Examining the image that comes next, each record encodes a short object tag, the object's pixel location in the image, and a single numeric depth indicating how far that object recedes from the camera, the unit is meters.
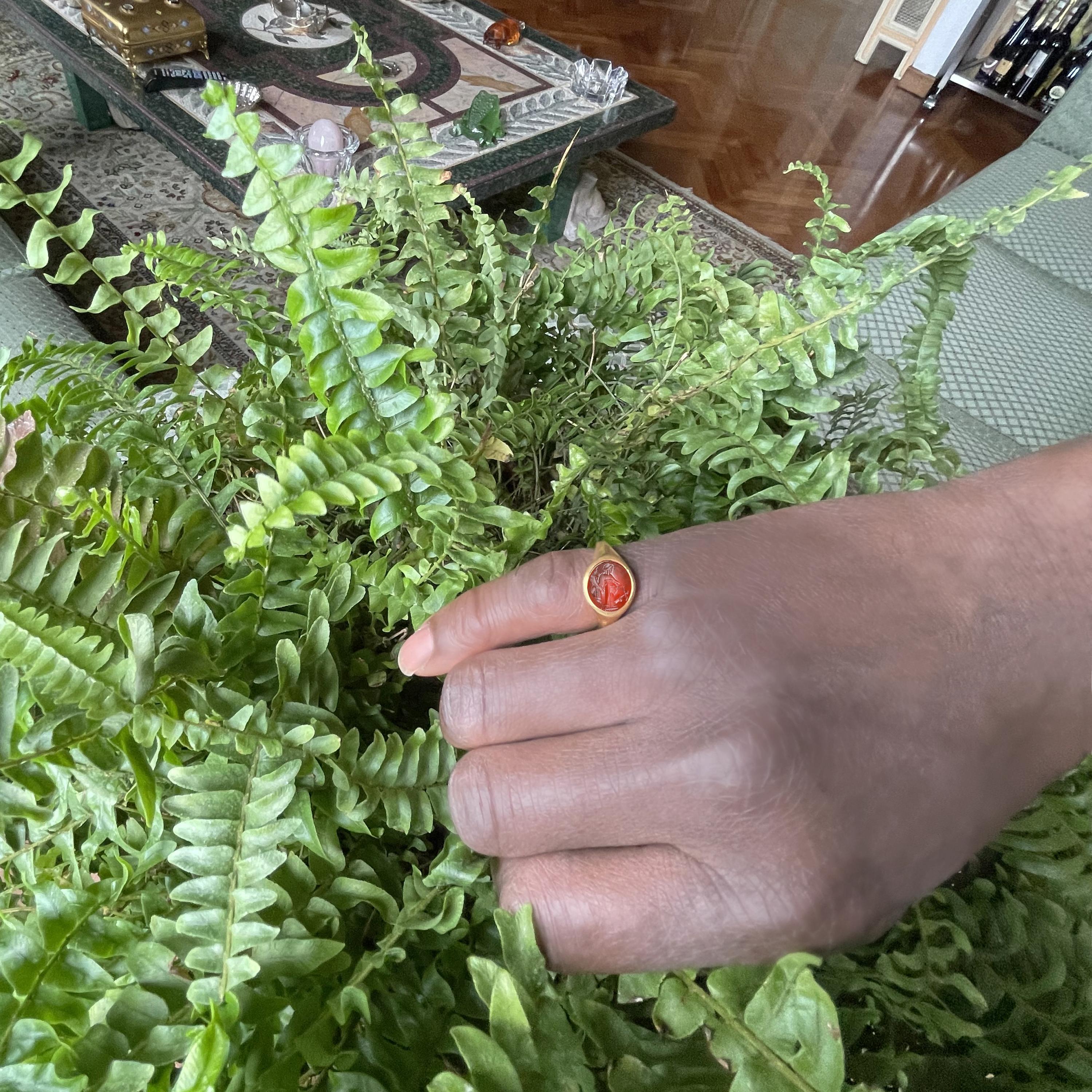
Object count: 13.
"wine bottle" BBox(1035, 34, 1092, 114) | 3.36
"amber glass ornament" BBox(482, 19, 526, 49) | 2.20
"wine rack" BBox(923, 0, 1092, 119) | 3.33
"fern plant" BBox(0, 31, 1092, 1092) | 0.29
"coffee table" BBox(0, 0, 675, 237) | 1.75
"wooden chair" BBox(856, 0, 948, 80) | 3.53
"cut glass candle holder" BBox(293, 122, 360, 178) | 1.68
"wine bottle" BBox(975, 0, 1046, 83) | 3.38
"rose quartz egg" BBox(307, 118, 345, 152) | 1.69
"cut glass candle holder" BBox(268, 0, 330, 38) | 2.08
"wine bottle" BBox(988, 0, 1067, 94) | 3.35
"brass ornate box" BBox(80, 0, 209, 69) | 1.72
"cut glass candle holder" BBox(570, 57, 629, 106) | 2.07
